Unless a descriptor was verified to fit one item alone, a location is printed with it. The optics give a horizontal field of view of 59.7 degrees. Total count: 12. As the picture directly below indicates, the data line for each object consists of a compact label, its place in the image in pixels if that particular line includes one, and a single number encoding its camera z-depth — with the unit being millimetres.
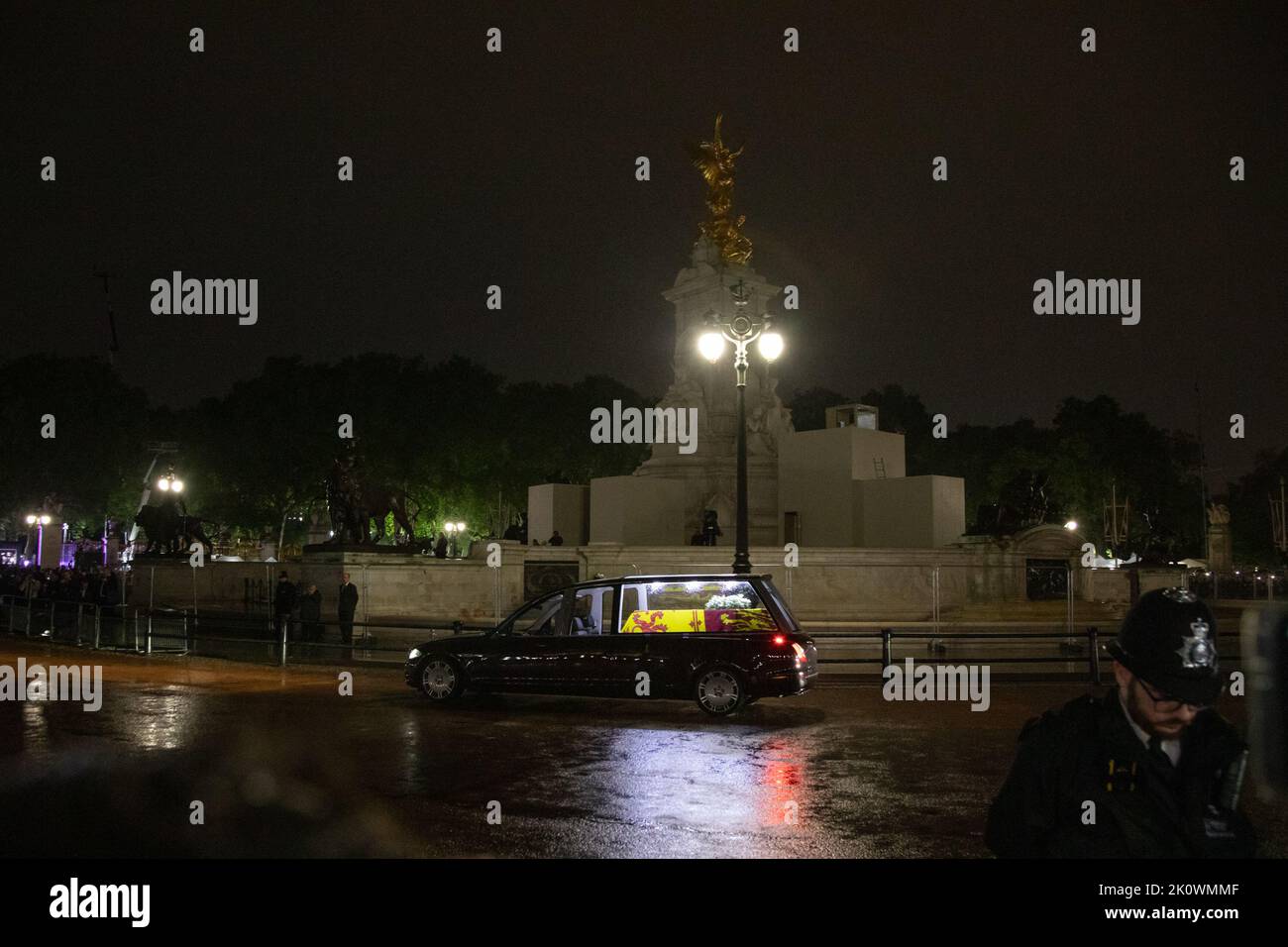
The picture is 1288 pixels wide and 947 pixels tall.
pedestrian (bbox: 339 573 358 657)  23559
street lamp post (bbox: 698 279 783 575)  19422
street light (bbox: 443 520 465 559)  82375
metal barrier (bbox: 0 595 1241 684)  17734
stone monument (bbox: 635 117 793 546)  38094
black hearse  14289
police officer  2992
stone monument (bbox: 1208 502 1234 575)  63812
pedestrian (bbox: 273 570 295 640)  24078
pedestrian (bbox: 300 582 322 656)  25378
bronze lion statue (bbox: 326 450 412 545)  31844
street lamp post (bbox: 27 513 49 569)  60009
